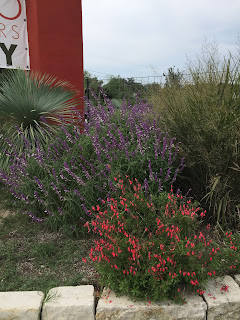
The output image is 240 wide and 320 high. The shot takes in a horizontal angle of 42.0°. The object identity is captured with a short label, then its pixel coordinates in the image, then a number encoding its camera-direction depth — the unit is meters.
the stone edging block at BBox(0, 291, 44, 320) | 1.99
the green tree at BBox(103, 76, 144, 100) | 11.46
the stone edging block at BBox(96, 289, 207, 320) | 1.98
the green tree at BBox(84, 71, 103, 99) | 11.65
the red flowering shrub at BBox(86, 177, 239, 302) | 2.02
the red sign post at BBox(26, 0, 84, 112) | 5.21
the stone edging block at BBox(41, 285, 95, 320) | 2.01
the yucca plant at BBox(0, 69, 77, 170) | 4.11
